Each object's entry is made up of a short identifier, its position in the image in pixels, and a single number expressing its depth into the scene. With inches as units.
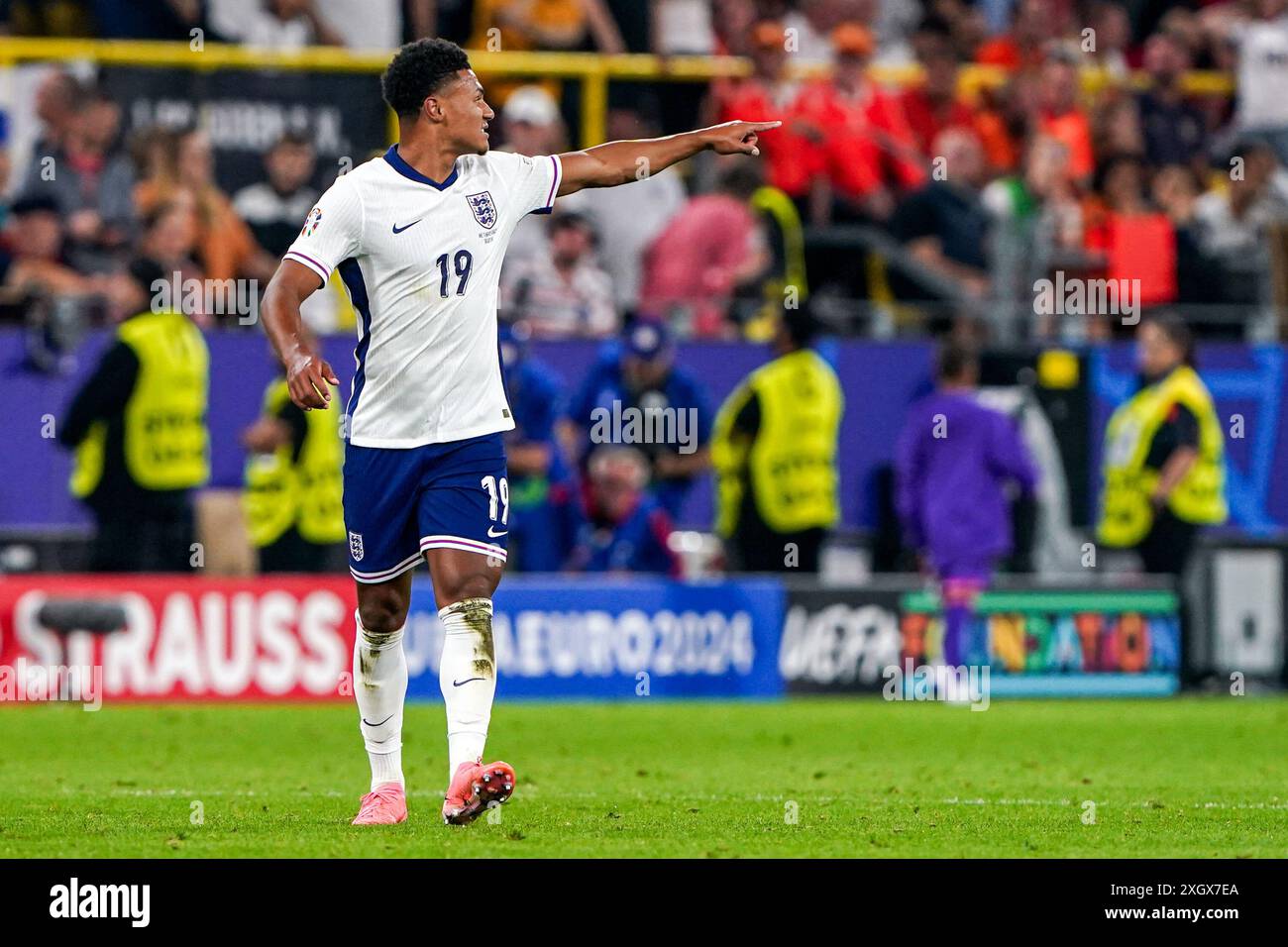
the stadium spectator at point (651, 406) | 627.8
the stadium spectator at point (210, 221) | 663.1
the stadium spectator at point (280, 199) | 670.5
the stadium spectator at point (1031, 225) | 697.6
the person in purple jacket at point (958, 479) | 620.7
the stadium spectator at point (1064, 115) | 757.3
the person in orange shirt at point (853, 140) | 713.6
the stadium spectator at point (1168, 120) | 782.5
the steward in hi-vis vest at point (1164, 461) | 645.3
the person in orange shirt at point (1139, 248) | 714.2
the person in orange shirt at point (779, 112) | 700.7
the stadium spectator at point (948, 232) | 717.3
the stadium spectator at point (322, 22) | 719.7
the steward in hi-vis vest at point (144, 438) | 594.9
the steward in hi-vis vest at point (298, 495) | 623.8
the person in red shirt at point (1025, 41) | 792.9
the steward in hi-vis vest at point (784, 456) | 633.6
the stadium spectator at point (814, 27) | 782.5
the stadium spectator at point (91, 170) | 677.9
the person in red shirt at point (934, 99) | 757.9
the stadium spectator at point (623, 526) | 625.3
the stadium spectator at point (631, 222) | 697.0
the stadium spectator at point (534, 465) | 627.2
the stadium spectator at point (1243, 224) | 727.1
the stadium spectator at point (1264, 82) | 794.8
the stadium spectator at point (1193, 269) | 719.7
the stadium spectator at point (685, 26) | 773.9
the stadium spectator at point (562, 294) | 661.9
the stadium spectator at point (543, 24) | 746.2
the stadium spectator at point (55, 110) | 680.4
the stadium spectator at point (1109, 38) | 817.5
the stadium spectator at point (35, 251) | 657.0
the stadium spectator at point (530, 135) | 660.1
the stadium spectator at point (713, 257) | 668.1
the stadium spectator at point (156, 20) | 714.2
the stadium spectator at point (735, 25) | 758.5
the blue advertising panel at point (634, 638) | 617.0
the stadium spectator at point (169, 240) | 620.4
